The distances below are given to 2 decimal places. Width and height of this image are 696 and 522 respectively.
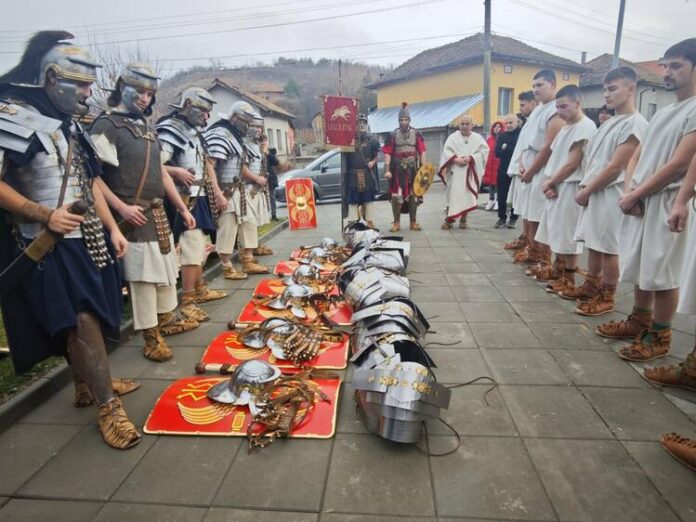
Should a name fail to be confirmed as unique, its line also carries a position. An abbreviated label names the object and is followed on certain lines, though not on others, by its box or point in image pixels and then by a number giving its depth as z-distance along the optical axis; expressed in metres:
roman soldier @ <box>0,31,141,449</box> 2.12
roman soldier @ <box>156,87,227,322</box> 3.77
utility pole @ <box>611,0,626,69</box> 15.90
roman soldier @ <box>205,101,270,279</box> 4.83
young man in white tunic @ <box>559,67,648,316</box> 3.43
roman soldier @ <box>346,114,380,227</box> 7.39
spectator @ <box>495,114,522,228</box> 7.69
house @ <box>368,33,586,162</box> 21.91
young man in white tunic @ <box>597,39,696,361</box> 2.71
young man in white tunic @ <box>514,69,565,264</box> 4.74
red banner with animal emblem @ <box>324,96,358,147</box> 6.92
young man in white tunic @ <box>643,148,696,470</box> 2.51
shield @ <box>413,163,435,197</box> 7.71
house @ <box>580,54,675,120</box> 27.27
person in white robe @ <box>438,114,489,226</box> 7.77
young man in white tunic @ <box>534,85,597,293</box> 4.16
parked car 13.74
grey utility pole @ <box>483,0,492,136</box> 13.16
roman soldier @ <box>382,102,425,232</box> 7.71
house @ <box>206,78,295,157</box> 26.41
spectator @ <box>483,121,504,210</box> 10.51
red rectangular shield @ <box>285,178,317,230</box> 7.83
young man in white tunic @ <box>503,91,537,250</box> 5.53
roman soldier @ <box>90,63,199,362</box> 2.85
